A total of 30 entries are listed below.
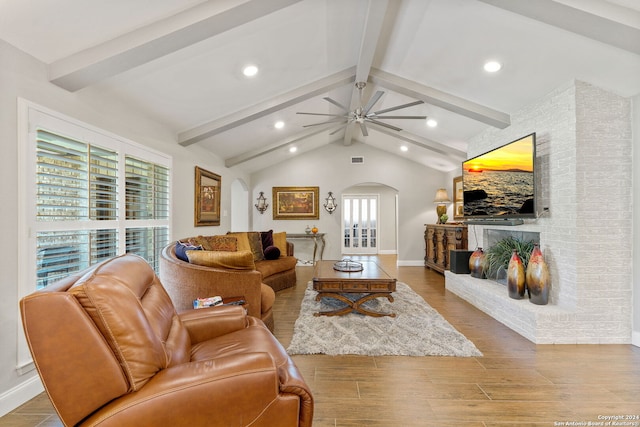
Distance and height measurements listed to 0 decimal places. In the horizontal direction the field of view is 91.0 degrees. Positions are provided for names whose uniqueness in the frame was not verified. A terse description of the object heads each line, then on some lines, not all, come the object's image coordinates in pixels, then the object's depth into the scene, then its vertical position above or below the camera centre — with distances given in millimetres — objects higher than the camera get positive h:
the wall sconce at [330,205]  7512 +160
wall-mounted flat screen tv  3318 +362
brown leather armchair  1000 -564
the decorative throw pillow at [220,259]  2766 -417
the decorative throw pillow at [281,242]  5594 -546
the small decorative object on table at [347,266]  3918 -704
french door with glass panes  10594 -447
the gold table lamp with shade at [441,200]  6801 +260
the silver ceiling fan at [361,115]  3846 +1298
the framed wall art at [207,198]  4805 +226
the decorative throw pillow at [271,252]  5227 -679
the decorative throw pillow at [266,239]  5379 -472
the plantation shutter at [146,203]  3189 +92
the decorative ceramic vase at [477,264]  4307 -717
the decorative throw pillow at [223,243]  4367 -450
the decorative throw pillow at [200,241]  3893 -383
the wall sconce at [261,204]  7586 +184
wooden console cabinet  5613 -583
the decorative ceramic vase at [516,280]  3295 -713
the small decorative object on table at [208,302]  2604 -752
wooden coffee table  3389 -816
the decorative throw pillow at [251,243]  5062 -514
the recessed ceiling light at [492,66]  3082 +1453
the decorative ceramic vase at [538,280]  3084 -674
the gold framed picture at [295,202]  7559 +232
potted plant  3744 -522
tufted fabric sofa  2742 -630
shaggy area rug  2693 -1176
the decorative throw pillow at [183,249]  2930 -363
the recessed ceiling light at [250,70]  3260 +1492
